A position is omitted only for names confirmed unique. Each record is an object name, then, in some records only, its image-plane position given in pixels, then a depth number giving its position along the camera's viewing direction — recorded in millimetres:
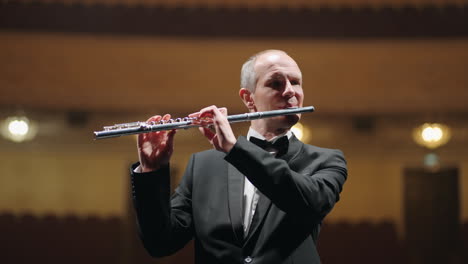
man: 2148
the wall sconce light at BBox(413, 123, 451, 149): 11445
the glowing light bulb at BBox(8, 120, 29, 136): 11437
